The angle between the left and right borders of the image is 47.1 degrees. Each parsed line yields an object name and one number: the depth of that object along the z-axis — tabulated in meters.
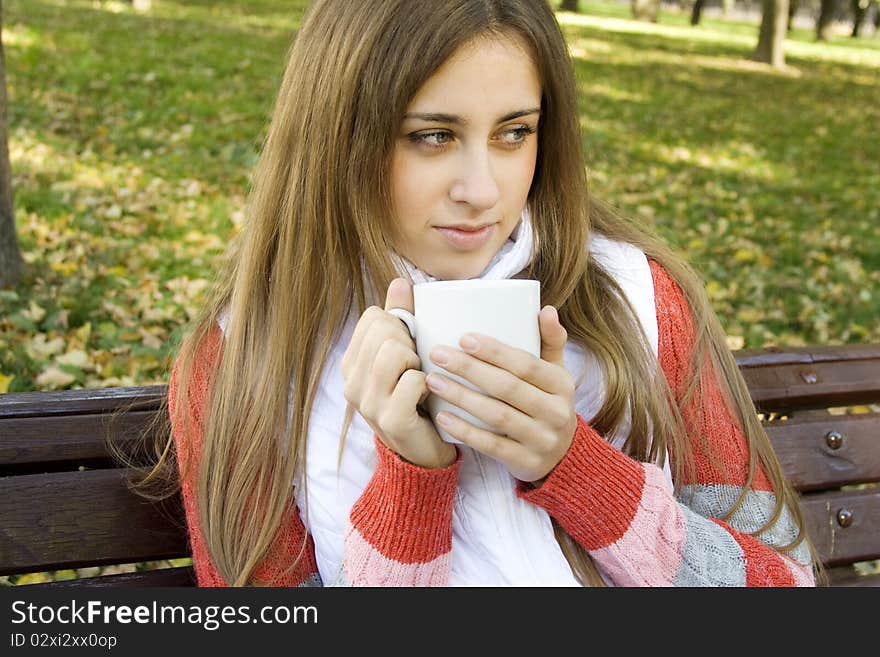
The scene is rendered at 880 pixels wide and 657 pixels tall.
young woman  1.55
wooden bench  1.79
